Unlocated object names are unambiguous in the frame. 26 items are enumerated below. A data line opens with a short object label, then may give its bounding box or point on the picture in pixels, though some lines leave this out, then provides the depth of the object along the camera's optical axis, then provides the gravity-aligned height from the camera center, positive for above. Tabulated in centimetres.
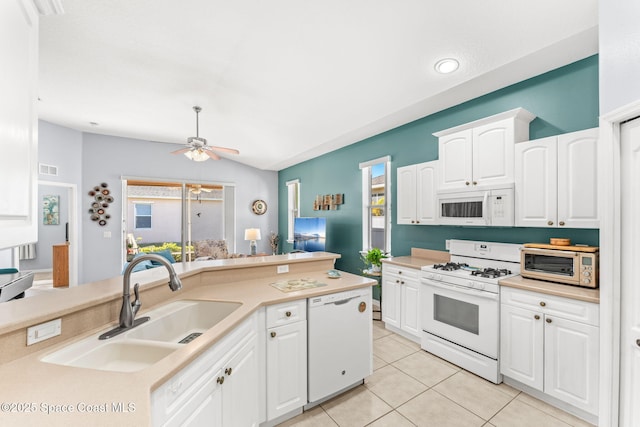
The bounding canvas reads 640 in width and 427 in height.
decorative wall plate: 723 +19
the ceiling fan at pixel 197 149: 354 +86
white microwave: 249 +8
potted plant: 376 -62
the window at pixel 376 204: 416 +16
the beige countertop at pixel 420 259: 318 -57
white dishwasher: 200 -99
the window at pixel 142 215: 605 -2
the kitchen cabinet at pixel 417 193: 320 +26
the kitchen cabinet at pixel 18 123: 75 +28
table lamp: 652 -50
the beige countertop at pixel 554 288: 185 -56
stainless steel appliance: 199 -40
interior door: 149 -35
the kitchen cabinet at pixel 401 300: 304 -102
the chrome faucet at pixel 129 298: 134 -43
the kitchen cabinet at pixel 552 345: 185 -98
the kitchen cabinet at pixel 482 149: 249 +65
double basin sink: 114 -62
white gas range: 234 -85
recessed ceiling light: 239 +135
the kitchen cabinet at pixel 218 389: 100 -77
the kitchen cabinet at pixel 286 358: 181 -99
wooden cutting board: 201 -26
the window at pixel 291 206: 685 +21
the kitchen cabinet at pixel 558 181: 206 +27
